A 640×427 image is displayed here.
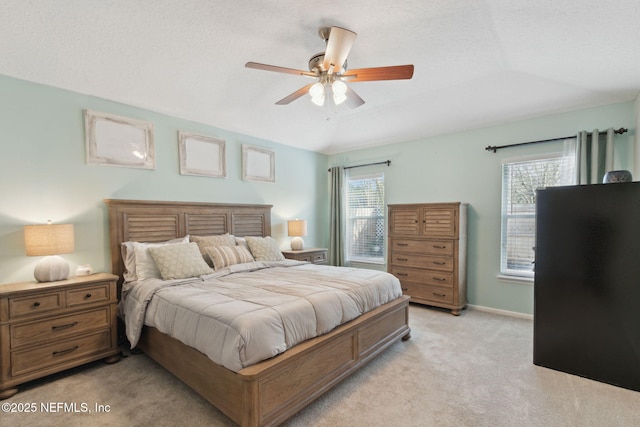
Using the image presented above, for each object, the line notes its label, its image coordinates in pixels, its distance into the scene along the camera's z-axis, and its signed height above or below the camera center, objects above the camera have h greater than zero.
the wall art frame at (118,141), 3.10 +0.72
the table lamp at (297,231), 4.80 -0.44
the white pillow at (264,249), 3.75 -0.59
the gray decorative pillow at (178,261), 2.86 -0.57
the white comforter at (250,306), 1.79 -0.77
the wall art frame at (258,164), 4.54 +0.66
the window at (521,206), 3.70 -0.04
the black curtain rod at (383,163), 5.04 +0.71
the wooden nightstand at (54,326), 2.25 -1.02
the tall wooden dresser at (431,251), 3.97 -0.69
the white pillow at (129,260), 3.00 -0.58
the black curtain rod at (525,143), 3.13 +0.77
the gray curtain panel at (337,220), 5.56 -0.31
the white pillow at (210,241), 3.45 -0.45
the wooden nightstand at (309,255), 4.53 -0.81
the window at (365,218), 5.27 -0.27
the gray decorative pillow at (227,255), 3.30 -0.59
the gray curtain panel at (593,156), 3.16 +0.51
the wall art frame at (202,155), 3.83 +0.69
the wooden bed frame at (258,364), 1.75 -1.12
